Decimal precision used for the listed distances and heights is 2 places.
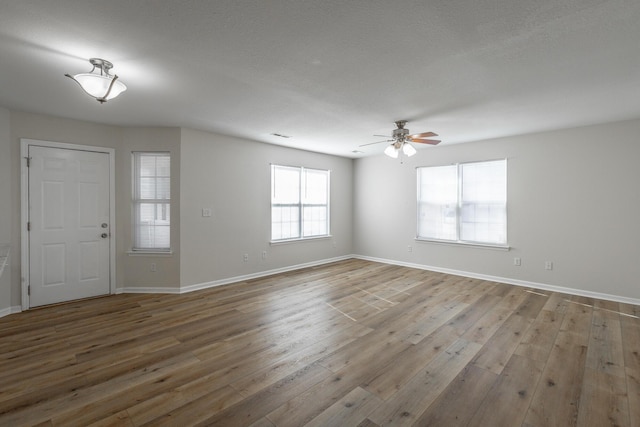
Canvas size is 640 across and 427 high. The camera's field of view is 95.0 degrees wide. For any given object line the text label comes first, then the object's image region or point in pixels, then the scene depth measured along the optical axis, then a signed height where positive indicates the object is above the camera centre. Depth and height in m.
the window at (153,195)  4.58 +0.25
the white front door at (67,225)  3.87 -0.19
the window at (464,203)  5.16 +0.18
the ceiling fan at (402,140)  4.02 +1.00
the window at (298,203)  5.83 +0.19
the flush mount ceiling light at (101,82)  2.31 +1.04
